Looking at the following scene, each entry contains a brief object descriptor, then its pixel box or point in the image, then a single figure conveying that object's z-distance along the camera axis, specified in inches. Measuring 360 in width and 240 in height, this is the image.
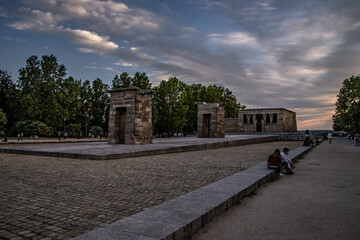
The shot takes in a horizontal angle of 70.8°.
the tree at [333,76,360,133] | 1563.7
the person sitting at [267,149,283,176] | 342.6
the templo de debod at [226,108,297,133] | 2265.0
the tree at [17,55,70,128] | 1738.4
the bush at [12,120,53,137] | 1553.9
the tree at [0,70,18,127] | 1974.8
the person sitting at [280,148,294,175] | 351.6
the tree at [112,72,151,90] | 2123.5
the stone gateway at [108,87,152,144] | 763.4
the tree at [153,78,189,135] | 2086.6
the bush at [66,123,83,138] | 1780.3
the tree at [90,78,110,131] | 2161.7
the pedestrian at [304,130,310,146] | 877.8
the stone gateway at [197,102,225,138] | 1258.0
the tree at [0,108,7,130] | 1587.2
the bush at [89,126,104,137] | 1830.7
